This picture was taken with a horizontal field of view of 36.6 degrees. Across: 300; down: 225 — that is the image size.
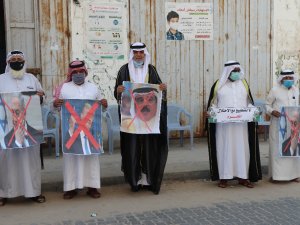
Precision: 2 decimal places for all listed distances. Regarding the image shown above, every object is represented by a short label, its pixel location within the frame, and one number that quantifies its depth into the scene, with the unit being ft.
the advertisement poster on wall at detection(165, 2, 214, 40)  29.32
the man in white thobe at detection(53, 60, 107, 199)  19.02
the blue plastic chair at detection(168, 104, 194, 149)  28.30
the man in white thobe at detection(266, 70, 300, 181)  21.81
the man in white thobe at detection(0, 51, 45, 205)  18.33
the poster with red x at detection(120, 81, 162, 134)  19.52
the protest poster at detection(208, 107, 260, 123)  20.84
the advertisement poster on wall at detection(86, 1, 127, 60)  27.61
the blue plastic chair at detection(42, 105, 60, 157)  25.55
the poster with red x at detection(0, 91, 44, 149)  17.83
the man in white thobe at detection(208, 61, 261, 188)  21.12
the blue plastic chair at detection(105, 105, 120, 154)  26.96
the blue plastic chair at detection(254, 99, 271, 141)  30.25
